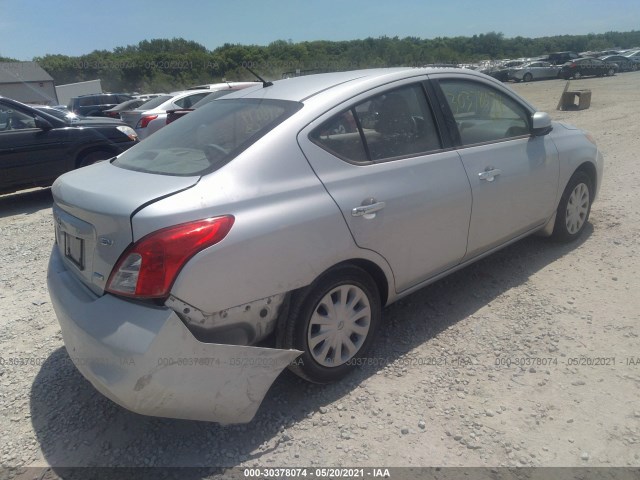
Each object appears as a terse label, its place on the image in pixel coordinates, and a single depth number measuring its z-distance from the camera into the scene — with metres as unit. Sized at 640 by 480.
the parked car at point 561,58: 41.91
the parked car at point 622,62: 37.41
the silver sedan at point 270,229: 2.12
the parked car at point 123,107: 14.08
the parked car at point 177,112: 9.92
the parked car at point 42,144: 6.98
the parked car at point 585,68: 34.41
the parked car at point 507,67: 34.69
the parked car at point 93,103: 21.59
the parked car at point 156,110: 10.41
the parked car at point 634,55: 40.85
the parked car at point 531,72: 36.34
